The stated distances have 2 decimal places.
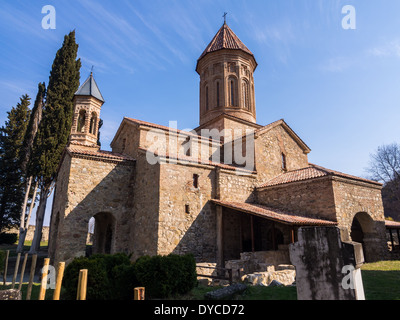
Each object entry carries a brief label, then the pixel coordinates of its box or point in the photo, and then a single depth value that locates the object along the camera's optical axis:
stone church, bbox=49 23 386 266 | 10.48
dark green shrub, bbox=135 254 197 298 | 5.81
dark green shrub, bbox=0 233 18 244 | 20.19
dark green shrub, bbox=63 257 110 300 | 5.96
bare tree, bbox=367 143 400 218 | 25.14
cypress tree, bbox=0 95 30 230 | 19.52
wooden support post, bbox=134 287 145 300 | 3.52
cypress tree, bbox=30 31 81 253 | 15.42
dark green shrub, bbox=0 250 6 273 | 8.90
